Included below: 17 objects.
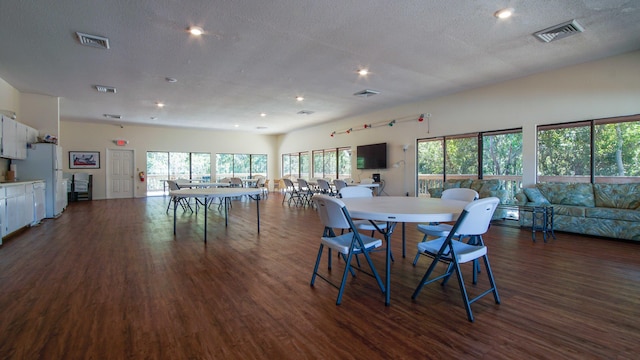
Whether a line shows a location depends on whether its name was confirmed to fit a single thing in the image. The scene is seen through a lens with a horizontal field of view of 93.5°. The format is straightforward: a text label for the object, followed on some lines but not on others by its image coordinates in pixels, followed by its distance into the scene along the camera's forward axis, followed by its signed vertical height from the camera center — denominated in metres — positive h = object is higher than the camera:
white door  11.39 +0.06
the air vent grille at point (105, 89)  6.35 +1.87
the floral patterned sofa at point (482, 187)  6.03 -0.27
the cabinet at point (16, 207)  4.27 -0.49
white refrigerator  6.28 +0.15
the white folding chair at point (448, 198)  2.92 -0.26
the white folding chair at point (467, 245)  2.06 -0.56
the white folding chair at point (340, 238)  2.26 -0.51
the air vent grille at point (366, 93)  6.79 +1.89
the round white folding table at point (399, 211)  2.15 -0.28
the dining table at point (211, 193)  4.35 -0.27
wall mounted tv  8.92 +0.57
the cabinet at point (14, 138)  5.09 +0.70
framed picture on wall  10.81 +0.59
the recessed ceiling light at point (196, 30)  3.74 +1.83
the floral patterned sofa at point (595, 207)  4.37 -0.52
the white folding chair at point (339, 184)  7.65 -0.23
